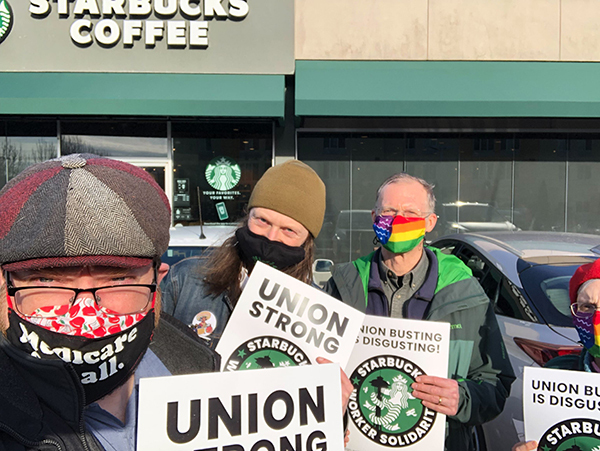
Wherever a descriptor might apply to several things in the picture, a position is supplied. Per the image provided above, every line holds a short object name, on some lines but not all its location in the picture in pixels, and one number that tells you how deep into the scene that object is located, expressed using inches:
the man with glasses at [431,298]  87.4
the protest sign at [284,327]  76.7
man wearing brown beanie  93.5
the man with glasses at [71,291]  44.2
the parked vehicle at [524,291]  121.3
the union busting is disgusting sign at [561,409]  73.4
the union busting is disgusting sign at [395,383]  84.6
